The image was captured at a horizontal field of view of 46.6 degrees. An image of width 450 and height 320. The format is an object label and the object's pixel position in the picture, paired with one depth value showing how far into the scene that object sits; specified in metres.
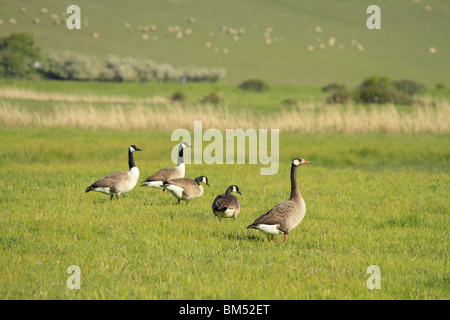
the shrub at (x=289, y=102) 64.66
